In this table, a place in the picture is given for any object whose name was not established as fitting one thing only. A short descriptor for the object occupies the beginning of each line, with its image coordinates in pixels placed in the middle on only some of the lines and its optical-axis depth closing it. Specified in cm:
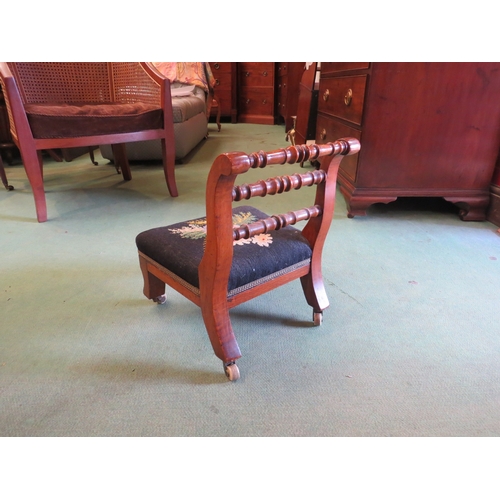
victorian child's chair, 70
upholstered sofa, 280
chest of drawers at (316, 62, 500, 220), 163
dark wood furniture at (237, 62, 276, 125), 536
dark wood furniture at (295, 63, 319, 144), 267
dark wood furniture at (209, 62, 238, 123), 533
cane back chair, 166
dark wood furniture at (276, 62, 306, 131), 391
